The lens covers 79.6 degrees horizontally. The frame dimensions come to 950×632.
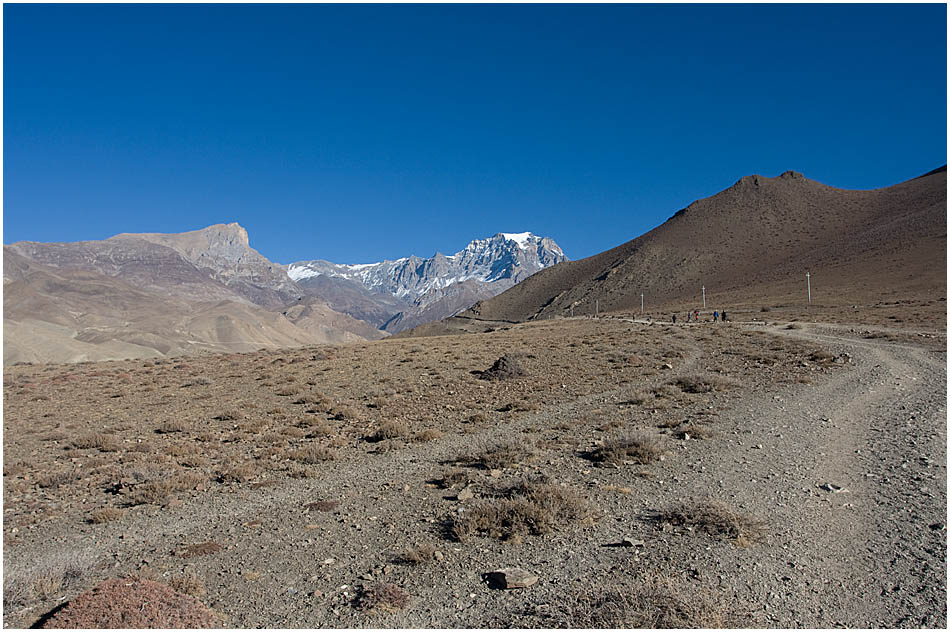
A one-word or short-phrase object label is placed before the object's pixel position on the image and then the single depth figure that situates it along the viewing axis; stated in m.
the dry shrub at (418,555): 6.29
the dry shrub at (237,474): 9.92
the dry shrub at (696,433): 11.20
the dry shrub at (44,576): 5.90
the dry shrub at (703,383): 16.31
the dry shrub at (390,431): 12.77
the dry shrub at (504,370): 20.70
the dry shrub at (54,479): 9.89
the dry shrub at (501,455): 9.98
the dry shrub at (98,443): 12.60
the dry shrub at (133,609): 4.86
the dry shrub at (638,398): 15.01
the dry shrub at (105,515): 8.02
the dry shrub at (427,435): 12.39
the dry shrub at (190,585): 5.77
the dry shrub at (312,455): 11.02
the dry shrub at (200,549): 6.80
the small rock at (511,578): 5.67
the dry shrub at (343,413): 15.33
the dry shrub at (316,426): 13.34
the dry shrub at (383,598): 5.40
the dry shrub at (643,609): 4.88
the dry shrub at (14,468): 10.85
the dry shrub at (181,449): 11.80
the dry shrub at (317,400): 17.25
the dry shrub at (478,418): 13.96
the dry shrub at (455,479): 9.09
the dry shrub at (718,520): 6.54
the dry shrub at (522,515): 6.97
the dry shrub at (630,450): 9.78
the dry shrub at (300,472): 10.03
